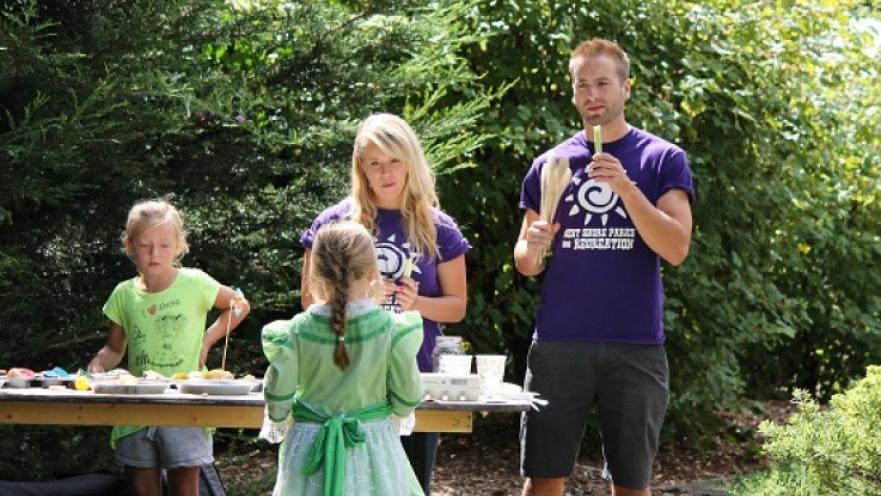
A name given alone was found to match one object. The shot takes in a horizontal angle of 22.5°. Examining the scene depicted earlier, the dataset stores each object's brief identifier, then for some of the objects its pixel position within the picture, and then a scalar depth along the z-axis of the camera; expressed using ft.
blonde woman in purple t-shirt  19.89
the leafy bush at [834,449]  24.41
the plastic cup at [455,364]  18.85
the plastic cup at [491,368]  19.88
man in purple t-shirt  20.41
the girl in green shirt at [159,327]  22.26
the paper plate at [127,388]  18.32
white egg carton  18.31
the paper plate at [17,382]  19.10
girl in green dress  17.50
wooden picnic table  18.27
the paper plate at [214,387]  18.37
